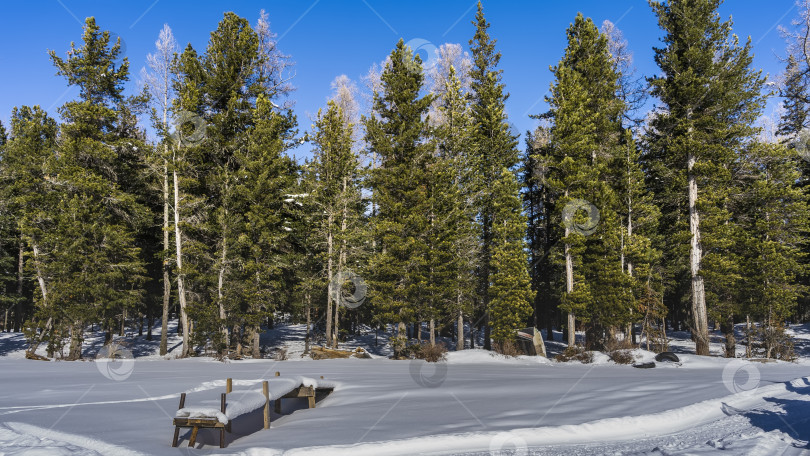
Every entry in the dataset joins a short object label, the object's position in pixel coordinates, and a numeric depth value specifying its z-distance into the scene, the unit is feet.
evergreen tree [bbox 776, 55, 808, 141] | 74.45
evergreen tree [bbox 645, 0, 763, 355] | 72.95
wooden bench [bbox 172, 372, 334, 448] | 23.75
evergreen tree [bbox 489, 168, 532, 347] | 78.28
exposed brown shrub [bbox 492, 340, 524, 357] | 74.08
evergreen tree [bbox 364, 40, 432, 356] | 76.89
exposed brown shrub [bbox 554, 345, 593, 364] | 67.41
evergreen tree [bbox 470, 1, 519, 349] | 91.97
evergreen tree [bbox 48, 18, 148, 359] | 74.13
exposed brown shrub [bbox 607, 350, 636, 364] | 63.16
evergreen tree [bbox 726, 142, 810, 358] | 77.61
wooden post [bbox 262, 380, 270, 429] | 29.47
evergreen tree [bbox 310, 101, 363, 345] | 80.59
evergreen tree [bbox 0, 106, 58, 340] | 80.38
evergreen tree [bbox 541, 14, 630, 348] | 79.51
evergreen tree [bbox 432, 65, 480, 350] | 81.10
